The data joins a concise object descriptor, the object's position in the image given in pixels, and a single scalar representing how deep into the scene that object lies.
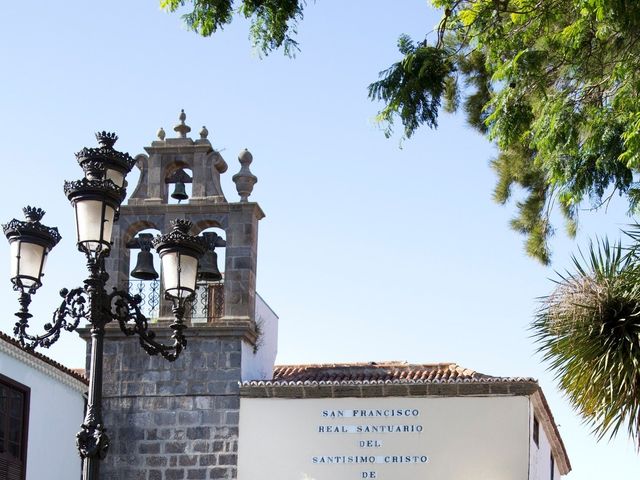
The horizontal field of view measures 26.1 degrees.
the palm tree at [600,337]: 13.41
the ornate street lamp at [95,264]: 10.36
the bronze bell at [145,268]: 19.89
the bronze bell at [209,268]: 19.44
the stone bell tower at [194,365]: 19.92
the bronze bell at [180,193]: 20.89
